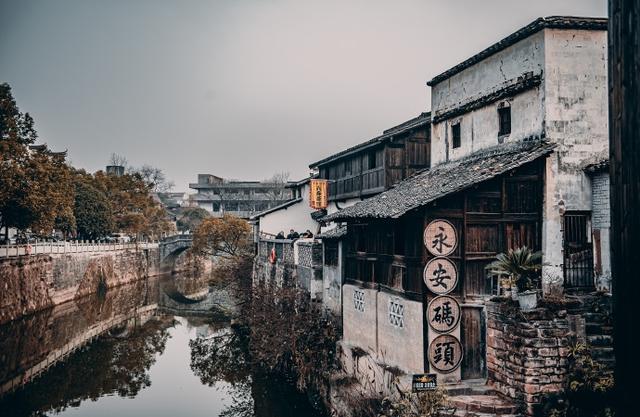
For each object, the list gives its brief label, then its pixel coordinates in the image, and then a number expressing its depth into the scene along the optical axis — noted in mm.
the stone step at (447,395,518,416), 9945
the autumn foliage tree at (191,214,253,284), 39281
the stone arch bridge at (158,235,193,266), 57750
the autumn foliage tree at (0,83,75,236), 26734
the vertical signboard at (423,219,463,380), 12305
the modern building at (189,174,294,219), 72062
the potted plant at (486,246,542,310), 11008
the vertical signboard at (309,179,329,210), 27172
